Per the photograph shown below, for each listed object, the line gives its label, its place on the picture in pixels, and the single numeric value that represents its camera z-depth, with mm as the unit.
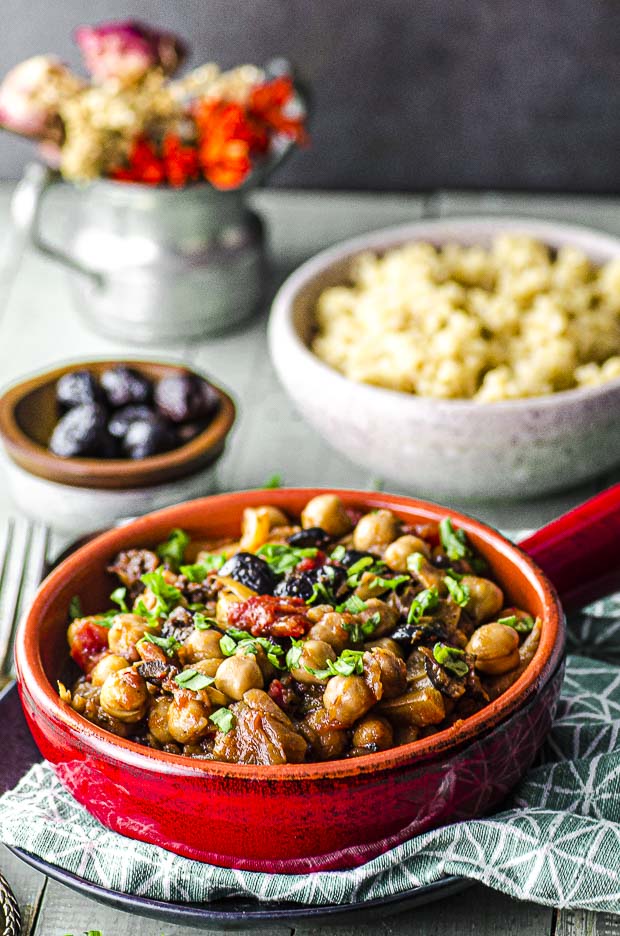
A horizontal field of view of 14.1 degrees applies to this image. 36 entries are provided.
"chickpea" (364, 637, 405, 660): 683
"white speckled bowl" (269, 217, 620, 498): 844
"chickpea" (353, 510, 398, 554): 736
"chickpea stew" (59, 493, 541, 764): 665
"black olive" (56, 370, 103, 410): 886
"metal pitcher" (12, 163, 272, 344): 1007
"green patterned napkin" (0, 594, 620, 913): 663
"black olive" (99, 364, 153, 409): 893
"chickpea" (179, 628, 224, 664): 682
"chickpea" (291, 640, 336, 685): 674
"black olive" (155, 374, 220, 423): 885
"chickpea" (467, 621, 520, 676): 686
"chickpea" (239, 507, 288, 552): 744
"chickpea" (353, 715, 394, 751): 663
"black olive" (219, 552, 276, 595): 706
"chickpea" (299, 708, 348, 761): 664
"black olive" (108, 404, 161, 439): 880
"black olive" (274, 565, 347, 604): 704
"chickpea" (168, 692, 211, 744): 663
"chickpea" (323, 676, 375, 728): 661
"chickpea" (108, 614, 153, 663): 690
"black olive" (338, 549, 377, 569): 720
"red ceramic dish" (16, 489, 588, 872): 649
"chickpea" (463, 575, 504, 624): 711
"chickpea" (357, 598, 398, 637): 691
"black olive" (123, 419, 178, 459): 868
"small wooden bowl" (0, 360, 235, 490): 851
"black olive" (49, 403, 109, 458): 865
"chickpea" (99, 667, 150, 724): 671
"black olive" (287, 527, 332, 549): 736
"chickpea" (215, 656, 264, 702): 667
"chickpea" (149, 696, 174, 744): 671
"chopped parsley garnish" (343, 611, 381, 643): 685
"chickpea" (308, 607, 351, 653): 682
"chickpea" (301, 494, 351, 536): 746
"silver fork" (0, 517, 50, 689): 786
